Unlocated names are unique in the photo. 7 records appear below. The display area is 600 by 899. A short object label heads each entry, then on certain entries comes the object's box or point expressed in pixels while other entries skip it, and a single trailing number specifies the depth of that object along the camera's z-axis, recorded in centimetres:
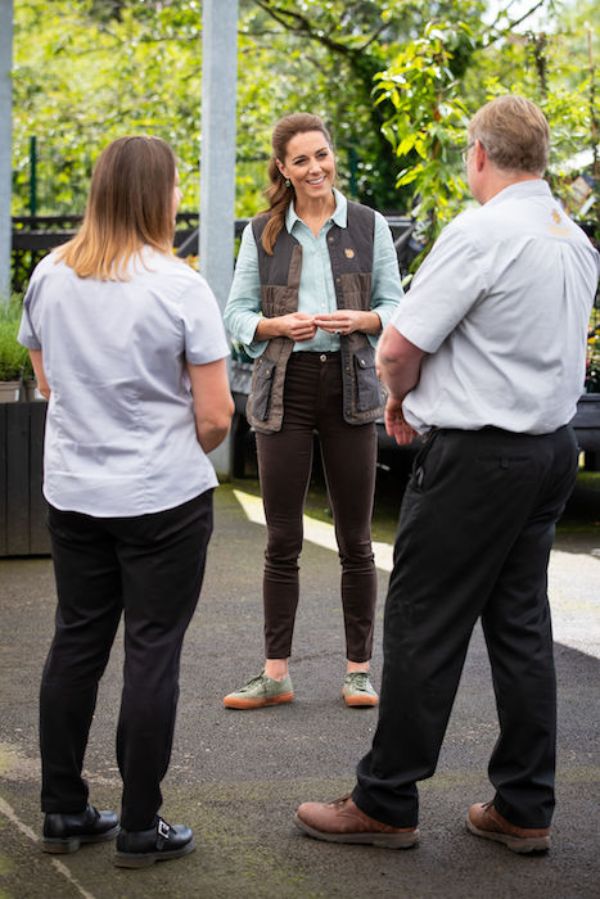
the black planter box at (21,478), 775
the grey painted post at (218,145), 991
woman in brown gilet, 524
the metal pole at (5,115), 1288
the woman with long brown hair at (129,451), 368
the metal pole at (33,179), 1608
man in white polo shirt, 375
